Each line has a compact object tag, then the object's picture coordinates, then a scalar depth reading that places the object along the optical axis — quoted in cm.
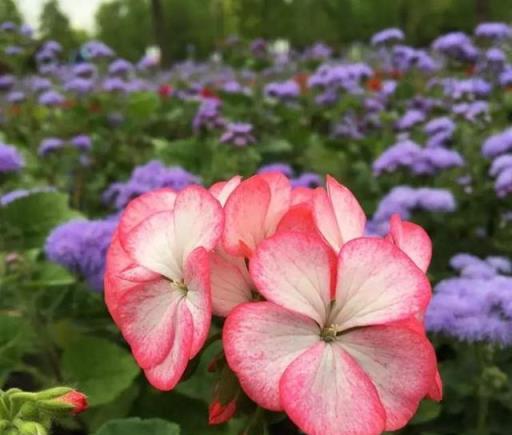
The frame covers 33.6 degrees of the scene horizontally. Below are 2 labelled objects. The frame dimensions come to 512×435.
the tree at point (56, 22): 872
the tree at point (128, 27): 2483
